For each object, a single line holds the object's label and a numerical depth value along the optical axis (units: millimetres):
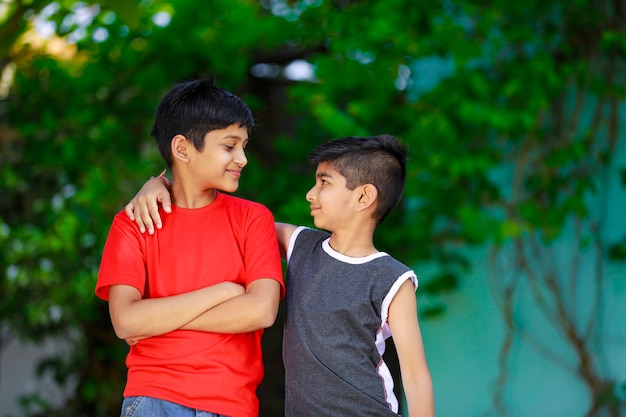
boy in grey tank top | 4983
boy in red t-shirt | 4915
